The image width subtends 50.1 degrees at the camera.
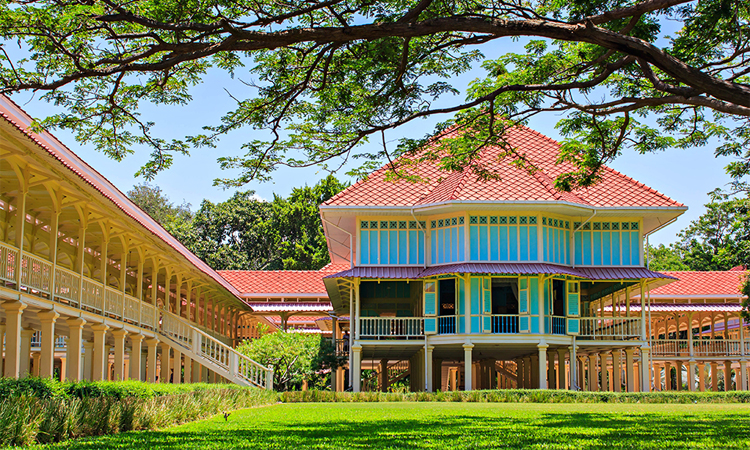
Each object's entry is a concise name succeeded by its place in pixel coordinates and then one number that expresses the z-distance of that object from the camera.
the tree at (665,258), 70.81
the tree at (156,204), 78.62
